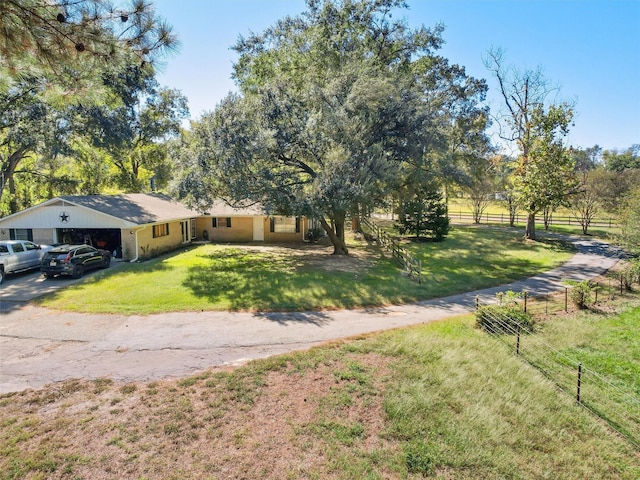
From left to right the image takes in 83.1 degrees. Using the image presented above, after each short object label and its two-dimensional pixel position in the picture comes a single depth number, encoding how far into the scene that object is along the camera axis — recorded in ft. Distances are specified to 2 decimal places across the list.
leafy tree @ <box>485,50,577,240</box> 81.92
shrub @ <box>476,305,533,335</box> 34.76
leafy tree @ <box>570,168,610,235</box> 108.47
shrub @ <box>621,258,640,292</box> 50.12
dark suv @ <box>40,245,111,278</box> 51.98
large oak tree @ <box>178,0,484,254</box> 55.93
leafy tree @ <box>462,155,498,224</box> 130.52
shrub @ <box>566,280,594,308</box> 42.68
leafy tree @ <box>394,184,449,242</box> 93.81
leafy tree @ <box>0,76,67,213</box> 72.90
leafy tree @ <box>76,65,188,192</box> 86.22
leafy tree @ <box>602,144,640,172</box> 181.82
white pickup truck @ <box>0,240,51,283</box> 52.75
